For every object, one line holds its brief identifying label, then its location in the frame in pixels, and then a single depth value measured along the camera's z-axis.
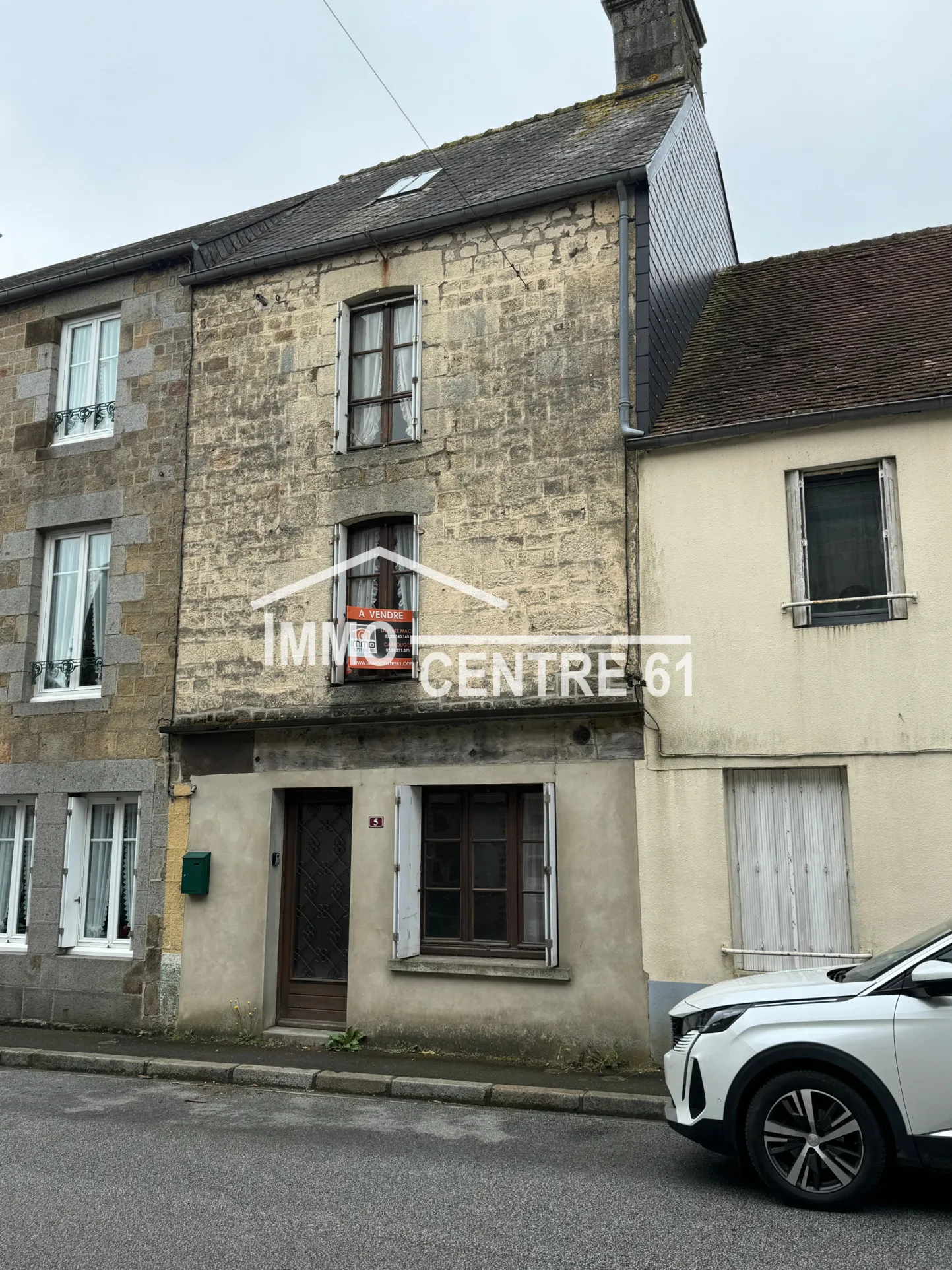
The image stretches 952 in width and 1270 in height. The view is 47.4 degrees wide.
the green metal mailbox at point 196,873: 11.04
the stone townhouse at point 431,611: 9.89
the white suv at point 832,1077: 5.30
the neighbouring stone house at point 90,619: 11.73
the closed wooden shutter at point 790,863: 8.90
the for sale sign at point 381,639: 10.60
